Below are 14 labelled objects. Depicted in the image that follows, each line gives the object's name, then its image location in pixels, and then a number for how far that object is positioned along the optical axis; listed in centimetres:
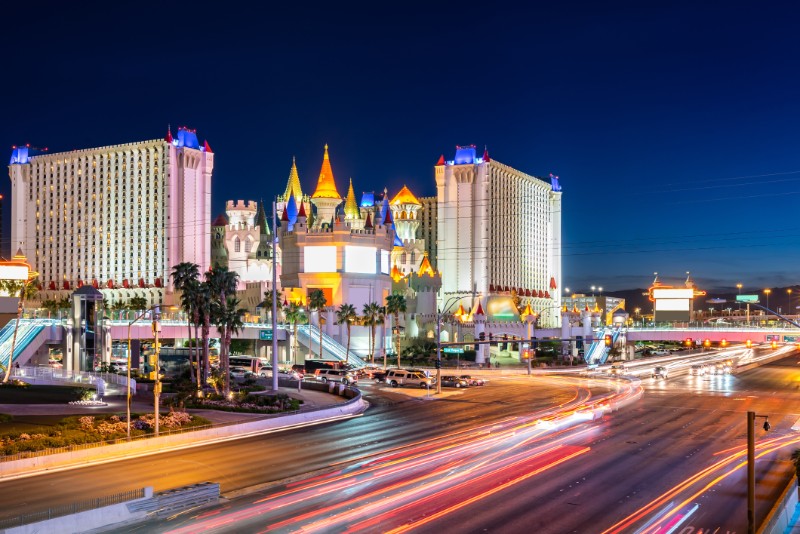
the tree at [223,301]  5781
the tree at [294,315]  9212
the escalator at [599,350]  11750
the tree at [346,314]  9112
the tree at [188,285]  5884
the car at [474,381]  6954
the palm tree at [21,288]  7756
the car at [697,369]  9384
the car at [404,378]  6932
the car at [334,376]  7301
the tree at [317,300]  9481
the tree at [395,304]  9879
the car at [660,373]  8288
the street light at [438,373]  6231
